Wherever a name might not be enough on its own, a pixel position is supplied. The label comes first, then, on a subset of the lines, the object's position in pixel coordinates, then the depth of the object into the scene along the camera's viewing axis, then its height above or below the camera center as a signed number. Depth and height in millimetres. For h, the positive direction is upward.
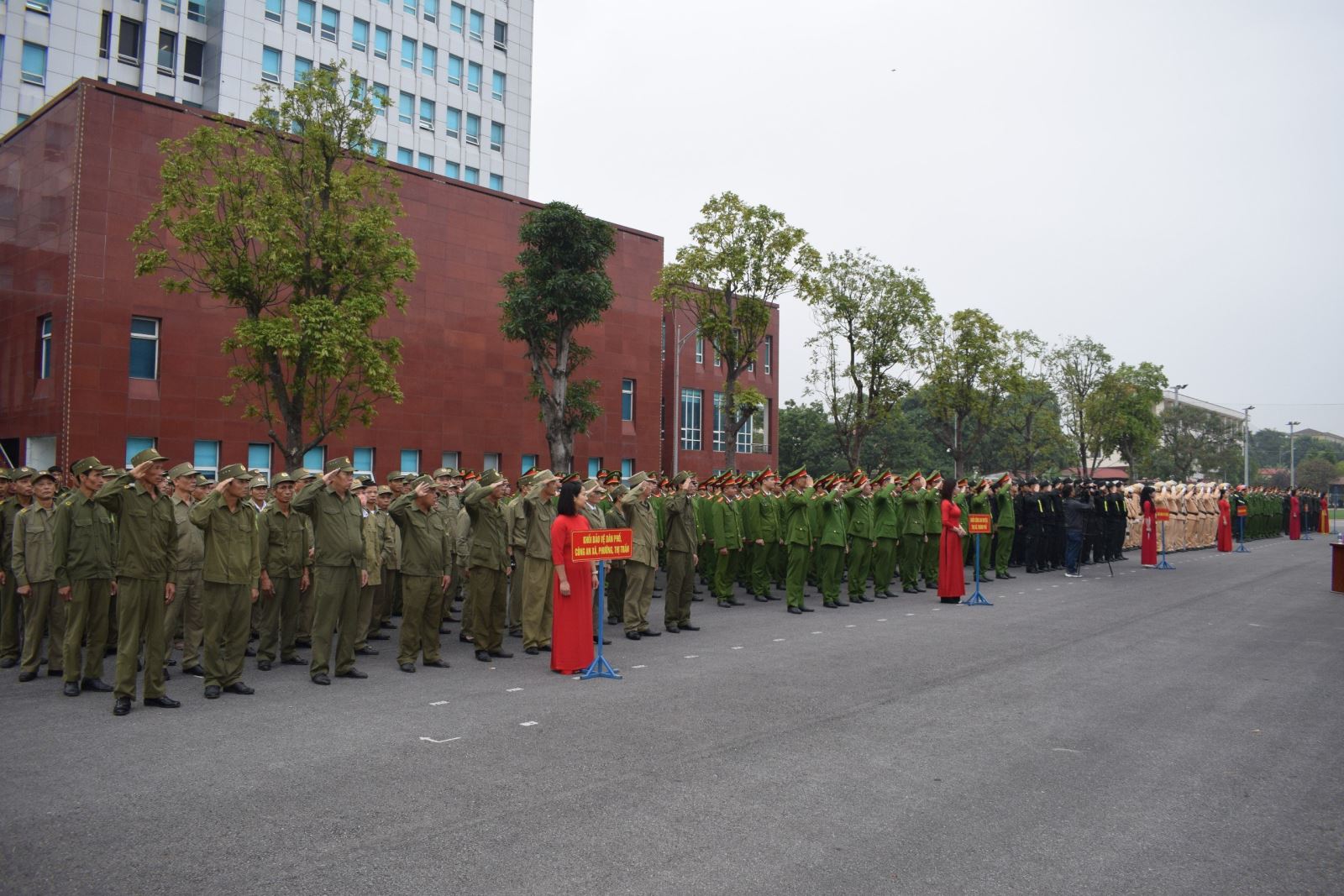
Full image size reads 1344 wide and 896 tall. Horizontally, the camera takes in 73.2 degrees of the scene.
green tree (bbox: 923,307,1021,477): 35406 +4258
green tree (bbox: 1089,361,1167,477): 44781 +3827
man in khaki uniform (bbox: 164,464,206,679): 9102 -1387
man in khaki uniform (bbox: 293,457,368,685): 8758 -1113
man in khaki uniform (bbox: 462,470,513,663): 10148 -1182
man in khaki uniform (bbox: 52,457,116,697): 7953 -1107
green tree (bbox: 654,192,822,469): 27500 +5962
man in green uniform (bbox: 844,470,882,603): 15219 -1074
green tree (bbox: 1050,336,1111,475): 46406 +5301
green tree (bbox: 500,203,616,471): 26828 +4953
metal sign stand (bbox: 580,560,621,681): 8953 -2018
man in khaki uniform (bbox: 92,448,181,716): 7500 -982
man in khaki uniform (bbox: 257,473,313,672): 9672 -1207
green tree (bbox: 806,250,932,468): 31875 +5253
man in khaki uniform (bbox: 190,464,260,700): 8188 -1200
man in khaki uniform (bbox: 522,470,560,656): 10438 -1249
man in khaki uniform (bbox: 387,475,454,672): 9477 -1196
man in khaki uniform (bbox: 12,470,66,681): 8977 -1308
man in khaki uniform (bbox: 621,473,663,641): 11672 -1223
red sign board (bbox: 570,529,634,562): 8875 -789
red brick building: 23859 +3762
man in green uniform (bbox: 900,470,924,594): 16297 -1023
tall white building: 40188 +20196
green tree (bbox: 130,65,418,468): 17719 +4344
